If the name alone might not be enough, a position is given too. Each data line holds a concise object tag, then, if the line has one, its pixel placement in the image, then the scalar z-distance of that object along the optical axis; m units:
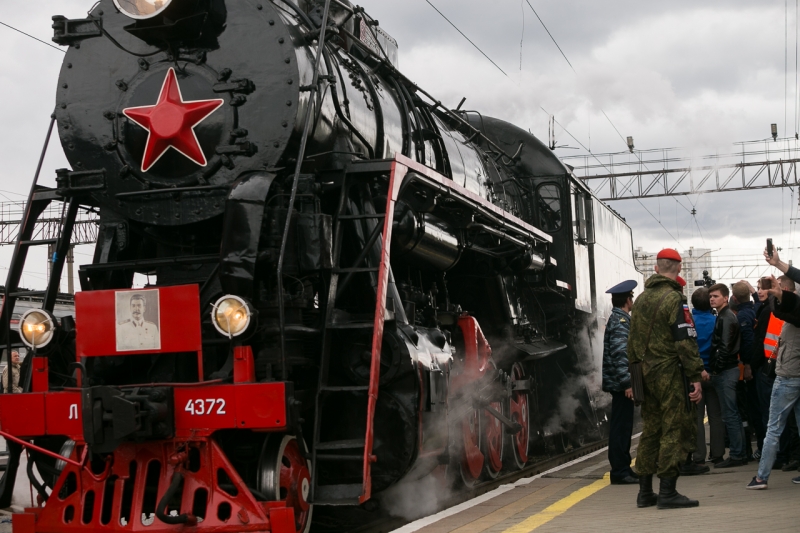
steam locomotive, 4.86
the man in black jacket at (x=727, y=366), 7.79
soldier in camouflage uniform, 5.61
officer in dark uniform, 7.11
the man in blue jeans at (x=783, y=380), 6.17
